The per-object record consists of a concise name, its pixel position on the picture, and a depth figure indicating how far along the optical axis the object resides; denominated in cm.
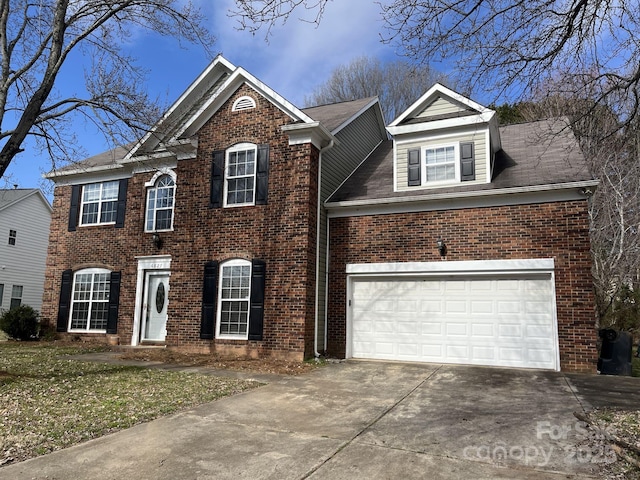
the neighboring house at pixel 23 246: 2523
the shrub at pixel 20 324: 1444
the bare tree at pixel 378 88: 2747
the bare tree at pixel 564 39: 568
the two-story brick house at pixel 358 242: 988
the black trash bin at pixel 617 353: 944
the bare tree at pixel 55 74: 862
